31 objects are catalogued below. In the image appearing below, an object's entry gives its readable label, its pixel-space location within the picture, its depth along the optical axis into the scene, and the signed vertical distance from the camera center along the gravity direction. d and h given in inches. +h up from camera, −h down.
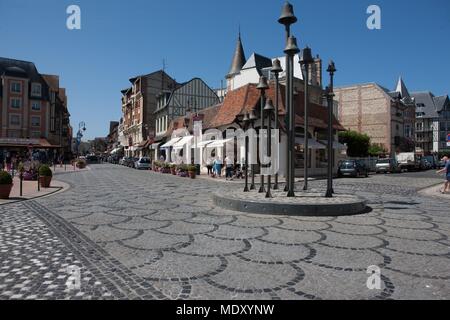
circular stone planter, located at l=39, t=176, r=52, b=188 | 589.0 -35.3
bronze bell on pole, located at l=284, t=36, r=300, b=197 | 385.9 +58.8
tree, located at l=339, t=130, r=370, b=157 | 1681.8 +115.9
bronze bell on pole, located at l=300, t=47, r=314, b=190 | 406.6 +115.2
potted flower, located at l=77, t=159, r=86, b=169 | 1439.5 -10.4
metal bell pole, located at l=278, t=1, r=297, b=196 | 397.7 +108.0
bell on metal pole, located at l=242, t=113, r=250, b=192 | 457.6 +59.5
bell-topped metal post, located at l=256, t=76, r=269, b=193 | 431.5 +100.8
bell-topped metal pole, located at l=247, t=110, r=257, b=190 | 460.4 +65.0
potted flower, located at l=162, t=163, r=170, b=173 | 1137.7 -19.3
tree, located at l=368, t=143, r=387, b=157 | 1874.1 +81.9
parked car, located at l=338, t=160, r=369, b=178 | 1030.1 -15.6
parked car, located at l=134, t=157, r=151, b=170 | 1462.8 -3.7
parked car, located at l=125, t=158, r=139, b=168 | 1697.2 +0.3
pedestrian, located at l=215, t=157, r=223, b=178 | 930.1 -11.7
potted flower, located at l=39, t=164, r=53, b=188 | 587.8 -28.0
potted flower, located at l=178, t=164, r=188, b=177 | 976.3 -23.1
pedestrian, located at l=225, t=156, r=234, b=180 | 857.7 -15.7
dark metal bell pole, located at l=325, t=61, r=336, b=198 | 391.9 +57.7
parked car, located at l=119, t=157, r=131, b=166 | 1883.0 +6.0
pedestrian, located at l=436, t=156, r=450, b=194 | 531.9 -8.2
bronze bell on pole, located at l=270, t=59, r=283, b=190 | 422.6 +118.1
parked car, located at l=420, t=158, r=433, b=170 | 1749.5 +3.6
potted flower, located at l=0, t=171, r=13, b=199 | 430.3 -31.3
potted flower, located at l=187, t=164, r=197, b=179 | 906.1 -23.0
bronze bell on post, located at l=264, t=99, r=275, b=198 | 413.7 +66.7
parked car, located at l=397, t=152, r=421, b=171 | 1534.2 +16.6
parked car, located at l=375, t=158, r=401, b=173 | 1349.7 -3.0
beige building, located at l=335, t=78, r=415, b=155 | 1989.4 +317.6
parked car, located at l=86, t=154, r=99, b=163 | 2482.2 +20.5
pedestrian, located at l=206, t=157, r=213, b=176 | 987.9 -8.2
